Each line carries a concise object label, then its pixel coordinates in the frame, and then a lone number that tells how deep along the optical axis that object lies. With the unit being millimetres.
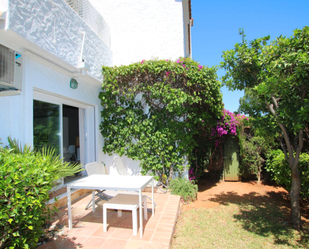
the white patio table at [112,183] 3555
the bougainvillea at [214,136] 8438
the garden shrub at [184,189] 6277
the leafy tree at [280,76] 3961
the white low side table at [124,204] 3586
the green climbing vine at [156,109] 6270
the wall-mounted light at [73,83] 5704
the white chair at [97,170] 4912
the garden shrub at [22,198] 2297
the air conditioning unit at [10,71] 3659
